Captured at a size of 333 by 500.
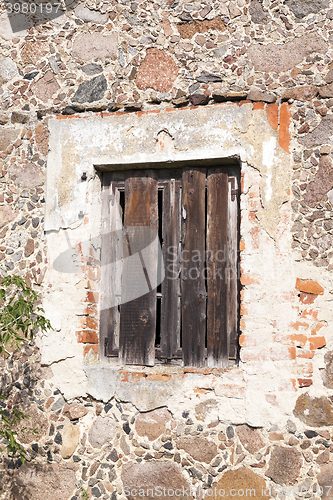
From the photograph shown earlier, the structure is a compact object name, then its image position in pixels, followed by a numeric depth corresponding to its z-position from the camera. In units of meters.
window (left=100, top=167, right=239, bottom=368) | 3.28
